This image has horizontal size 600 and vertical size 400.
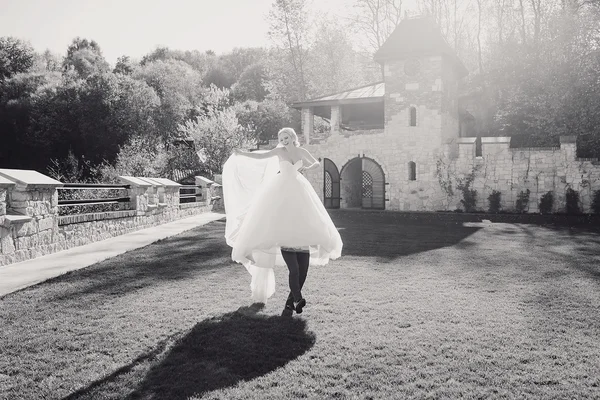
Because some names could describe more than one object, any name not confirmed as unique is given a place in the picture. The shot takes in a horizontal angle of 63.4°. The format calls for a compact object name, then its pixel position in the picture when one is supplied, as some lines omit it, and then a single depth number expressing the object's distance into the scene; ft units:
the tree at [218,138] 102.17
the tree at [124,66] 172.48
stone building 72.33
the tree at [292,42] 120.28
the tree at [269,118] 136.46
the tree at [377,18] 114.93
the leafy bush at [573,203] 70.33
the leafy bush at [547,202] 71.56
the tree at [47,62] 157.64
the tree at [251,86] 170.71
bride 17.46
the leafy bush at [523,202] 72.90
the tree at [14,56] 150.92
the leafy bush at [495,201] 73.92
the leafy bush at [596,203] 69.31
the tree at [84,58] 171.67
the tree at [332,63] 133.59
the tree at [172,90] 147.43
